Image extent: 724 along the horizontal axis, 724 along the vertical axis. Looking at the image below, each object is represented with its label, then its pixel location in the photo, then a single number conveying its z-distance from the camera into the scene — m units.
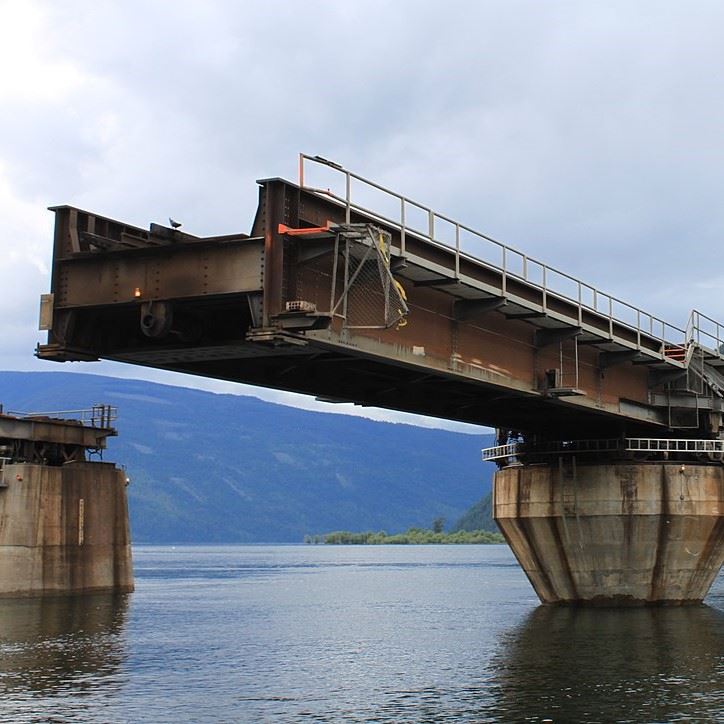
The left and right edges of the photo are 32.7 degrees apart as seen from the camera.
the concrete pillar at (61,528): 73.50
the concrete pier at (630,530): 59.34
